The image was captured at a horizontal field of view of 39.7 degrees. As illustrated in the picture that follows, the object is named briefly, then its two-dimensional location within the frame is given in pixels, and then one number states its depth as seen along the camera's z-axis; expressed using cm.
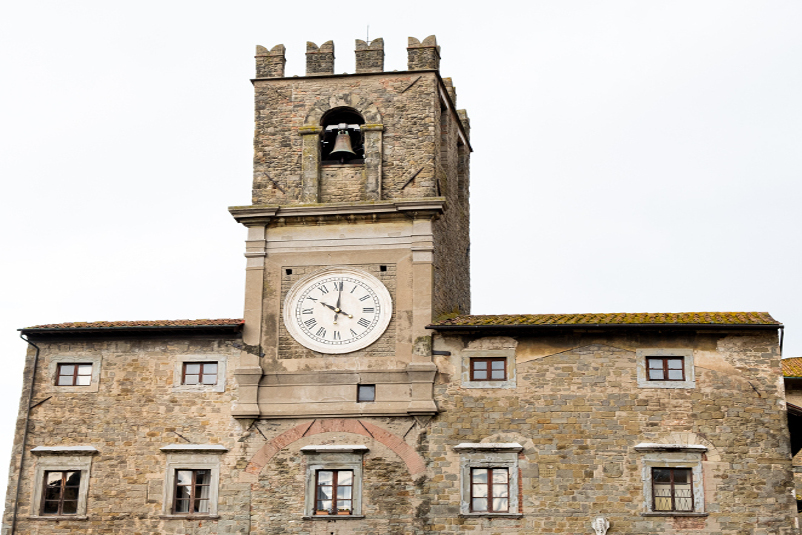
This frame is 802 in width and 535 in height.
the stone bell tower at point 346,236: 2619
